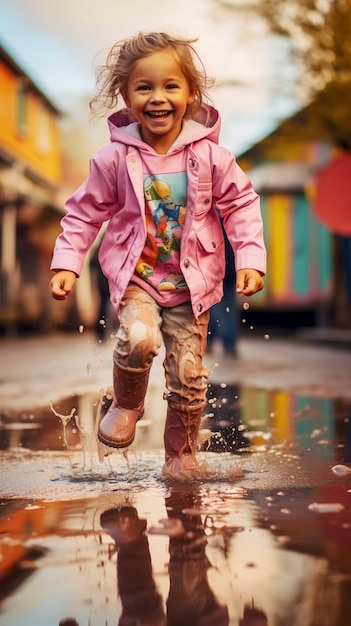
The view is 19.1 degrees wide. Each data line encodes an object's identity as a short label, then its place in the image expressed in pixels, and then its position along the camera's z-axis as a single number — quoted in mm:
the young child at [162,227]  3992
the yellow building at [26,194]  23144
